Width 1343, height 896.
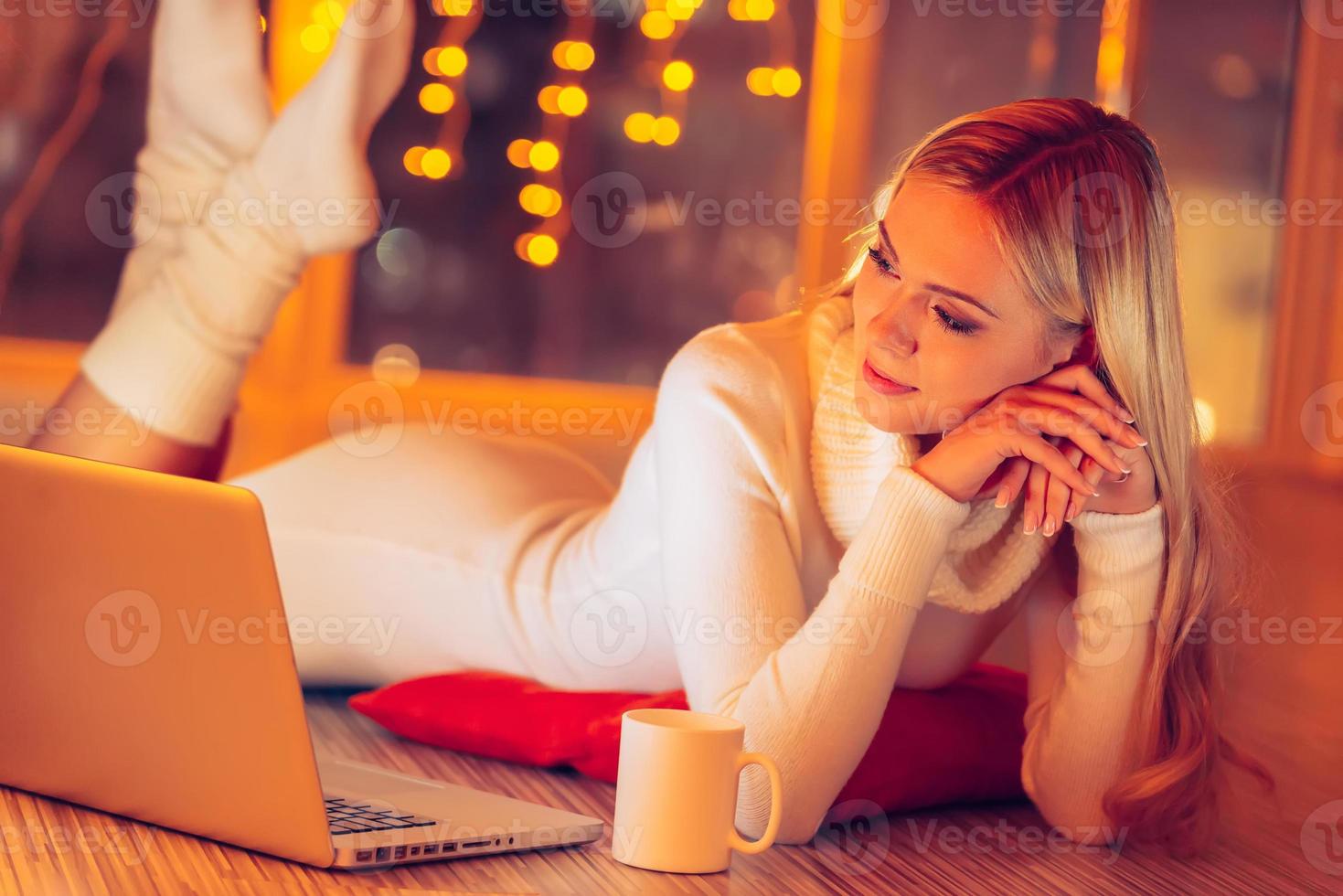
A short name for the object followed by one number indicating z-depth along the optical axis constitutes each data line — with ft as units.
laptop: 7.18
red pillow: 8.61
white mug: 7.53
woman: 8.17
